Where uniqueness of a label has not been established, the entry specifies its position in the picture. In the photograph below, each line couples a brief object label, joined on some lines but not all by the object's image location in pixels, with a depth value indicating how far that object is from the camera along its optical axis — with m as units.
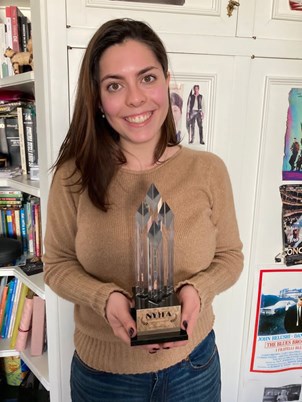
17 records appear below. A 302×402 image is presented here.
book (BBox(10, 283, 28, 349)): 1.48
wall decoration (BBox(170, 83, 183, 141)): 1.14
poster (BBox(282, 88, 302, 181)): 1.20
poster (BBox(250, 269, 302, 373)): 1.34
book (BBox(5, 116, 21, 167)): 1.40
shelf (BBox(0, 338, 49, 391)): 1.33
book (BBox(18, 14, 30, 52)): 1.37
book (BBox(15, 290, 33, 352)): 1.43
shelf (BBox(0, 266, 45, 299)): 1.25
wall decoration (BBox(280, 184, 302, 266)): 1.27
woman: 0.86
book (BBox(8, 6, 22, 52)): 1.34
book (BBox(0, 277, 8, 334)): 1.48
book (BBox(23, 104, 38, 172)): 1.34
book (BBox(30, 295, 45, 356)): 1.40
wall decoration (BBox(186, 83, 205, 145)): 1.16
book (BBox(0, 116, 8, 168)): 1.41
